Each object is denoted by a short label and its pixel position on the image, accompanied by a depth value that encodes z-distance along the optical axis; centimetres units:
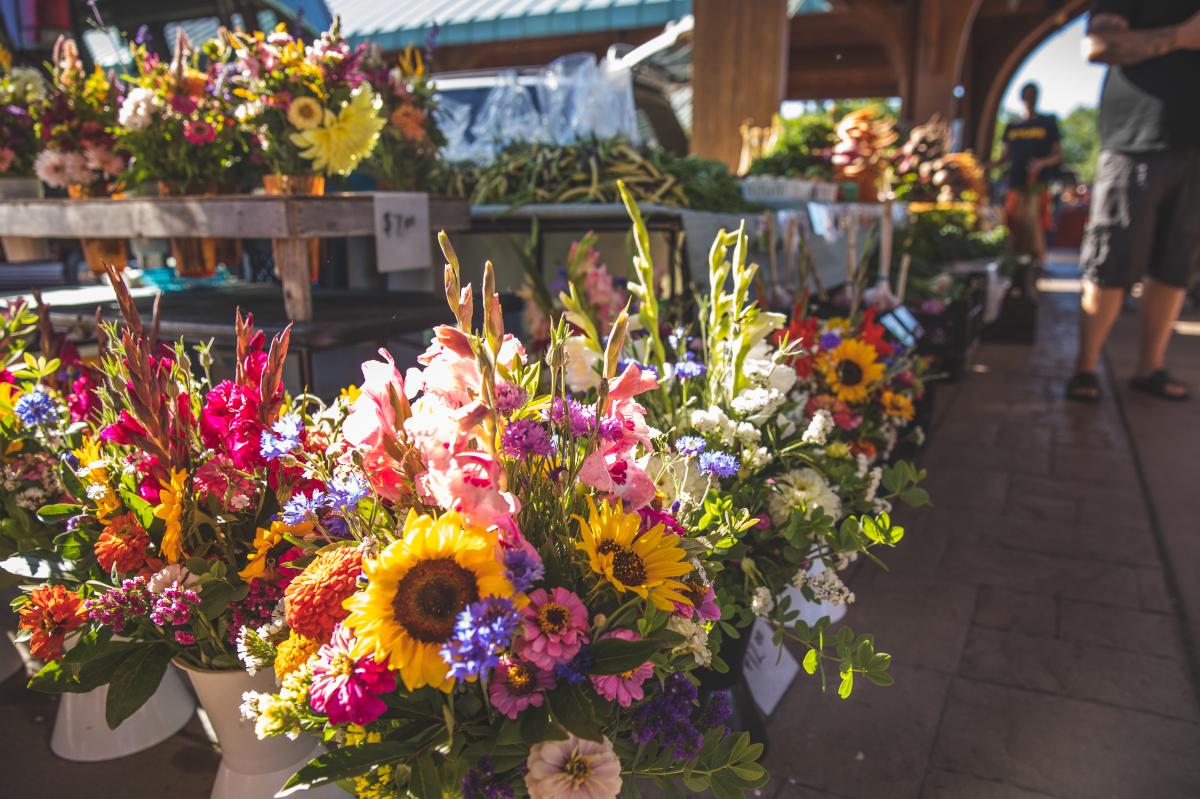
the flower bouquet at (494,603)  79
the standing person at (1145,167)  376
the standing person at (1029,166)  827
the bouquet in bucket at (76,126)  240
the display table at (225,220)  206
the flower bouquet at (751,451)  124
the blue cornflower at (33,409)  134
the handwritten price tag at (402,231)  235
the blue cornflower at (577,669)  81
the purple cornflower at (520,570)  80
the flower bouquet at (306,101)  220
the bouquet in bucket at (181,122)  223
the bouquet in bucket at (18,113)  247
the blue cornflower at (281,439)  97
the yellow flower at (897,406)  183
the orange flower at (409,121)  269
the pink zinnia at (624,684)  85
